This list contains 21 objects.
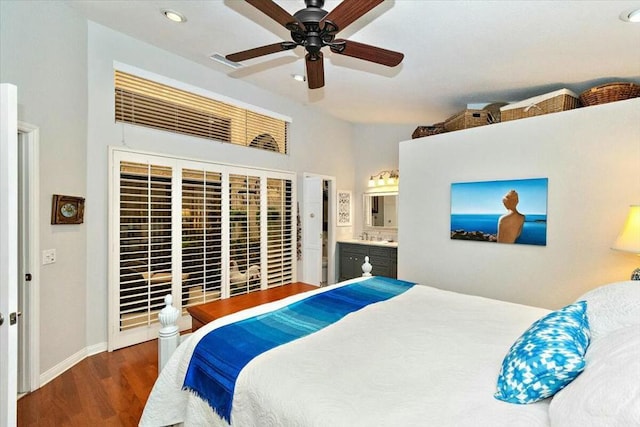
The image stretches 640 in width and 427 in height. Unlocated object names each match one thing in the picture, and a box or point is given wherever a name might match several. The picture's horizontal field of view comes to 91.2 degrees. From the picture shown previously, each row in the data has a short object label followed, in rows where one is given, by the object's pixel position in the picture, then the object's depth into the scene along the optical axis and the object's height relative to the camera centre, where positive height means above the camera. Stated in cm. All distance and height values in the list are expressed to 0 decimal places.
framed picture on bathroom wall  578 +12
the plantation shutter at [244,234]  404 -26
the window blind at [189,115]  324 +120
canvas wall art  314 +3
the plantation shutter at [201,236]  358 -26
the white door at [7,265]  140 -22
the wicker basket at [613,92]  273 +107
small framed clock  260 +5
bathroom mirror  546 +8
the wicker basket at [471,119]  362 +112
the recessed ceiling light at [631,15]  208 +134
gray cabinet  489 -75
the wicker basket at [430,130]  409 +111
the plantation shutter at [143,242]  314 -28
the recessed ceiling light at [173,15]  259 +168
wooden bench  249 -79
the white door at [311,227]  502 -21
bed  91 -63
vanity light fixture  544 +64
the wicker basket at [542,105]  304 +110
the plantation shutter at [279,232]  454 -27
